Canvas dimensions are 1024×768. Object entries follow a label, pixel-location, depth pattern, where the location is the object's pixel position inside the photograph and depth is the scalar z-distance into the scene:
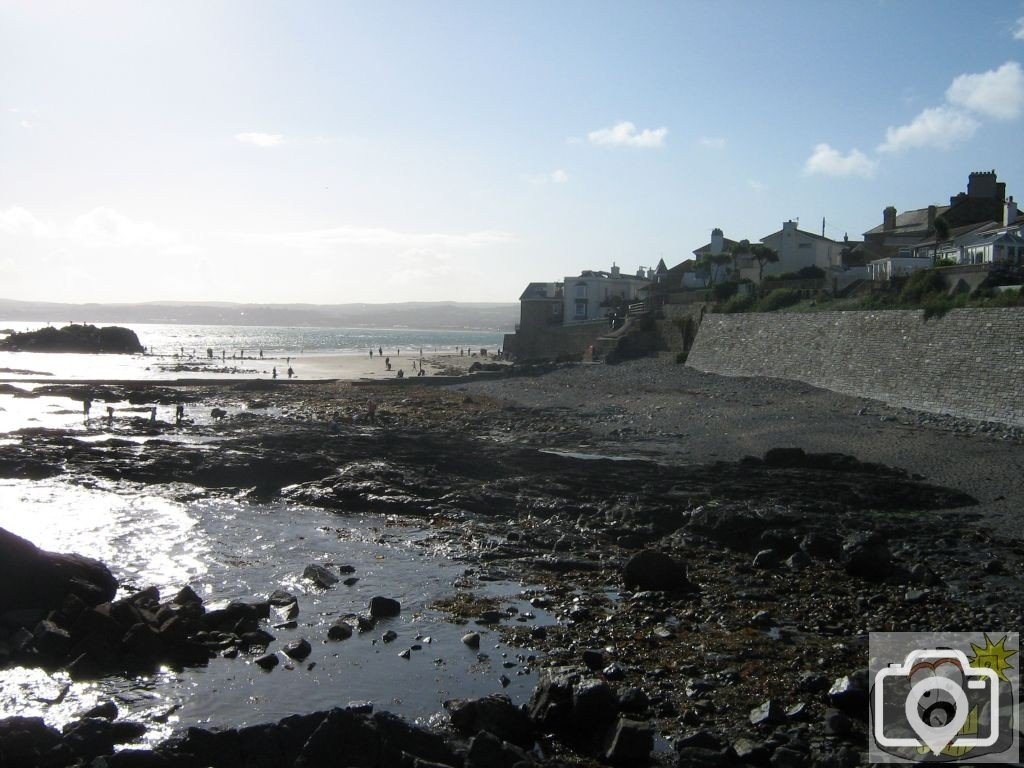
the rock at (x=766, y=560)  13.73
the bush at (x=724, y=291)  53.78
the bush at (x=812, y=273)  52.90
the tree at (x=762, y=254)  58.00
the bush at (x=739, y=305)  48.97
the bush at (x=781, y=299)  45.69
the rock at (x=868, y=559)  12.91
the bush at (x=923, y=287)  35.05
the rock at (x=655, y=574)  12.56
